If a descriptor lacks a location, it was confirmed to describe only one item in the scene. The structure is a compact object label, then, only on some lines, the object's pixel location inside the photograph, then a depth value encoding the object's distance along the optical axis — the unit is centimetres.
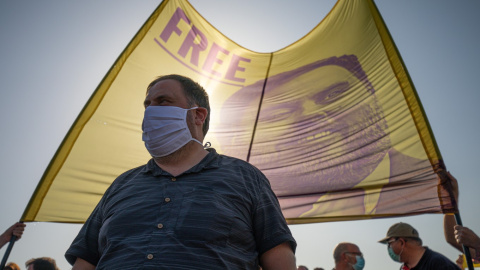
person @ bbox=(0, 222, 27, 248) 403
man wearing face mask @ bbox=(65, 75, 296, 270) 134
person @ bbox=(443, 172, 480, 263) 296
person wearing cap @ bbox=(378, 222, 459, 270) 398
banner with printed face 357
